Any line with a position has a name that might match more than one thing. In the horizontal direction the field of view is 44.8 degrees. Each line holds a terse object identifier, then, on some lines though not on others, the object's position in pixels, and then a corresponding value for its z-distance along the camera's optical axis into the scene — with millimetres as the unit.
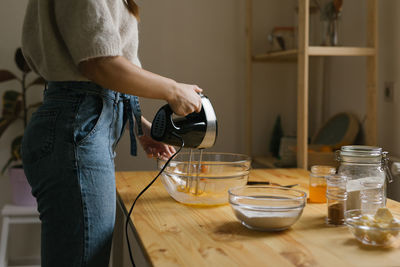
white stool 2232
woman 997
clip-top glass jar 1094
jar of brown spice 1049
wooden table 832
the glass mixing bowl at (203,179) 1208
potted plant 2266
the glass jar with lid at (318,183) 1252
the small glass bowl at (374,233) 873
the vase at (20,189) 2258
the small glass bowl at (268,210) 974
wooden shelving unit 1957
